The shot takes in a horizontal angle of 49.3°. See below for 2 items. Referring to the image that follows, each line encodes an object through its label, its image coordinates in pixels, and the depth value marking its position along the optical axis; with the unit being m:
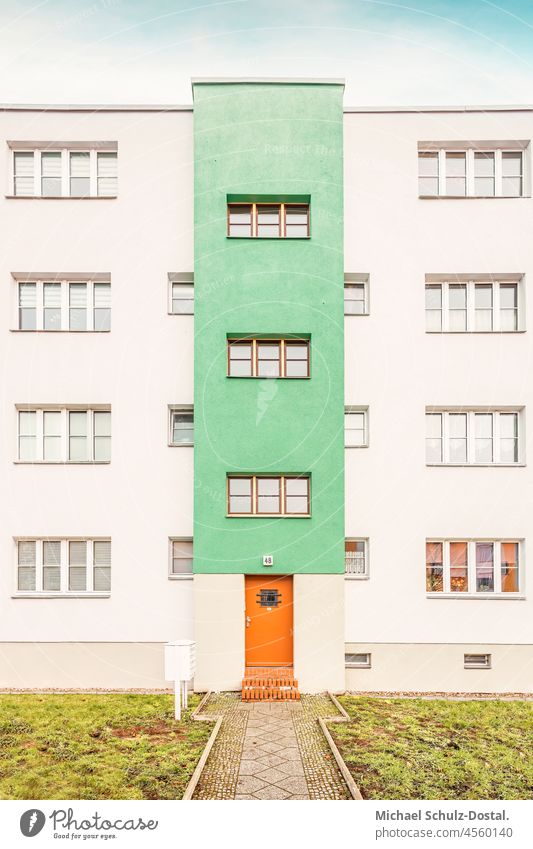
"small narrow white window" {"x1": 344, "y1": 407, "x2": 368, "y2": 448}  12.46
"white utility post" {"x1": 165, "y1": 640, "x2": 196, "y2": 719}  9.95
